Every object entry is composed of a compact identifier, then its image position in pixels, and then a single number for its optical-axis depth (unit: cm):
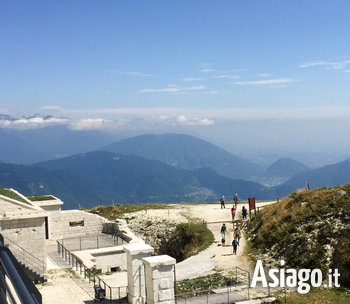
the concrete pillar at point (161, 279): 1797
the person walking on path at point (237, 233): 3042
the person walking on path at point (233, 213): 3770
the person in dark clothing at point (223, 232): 3219
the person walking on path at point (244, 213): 3725
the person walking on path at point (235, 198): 4266
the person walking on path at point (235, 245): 2872
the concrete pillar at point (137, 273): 1948
